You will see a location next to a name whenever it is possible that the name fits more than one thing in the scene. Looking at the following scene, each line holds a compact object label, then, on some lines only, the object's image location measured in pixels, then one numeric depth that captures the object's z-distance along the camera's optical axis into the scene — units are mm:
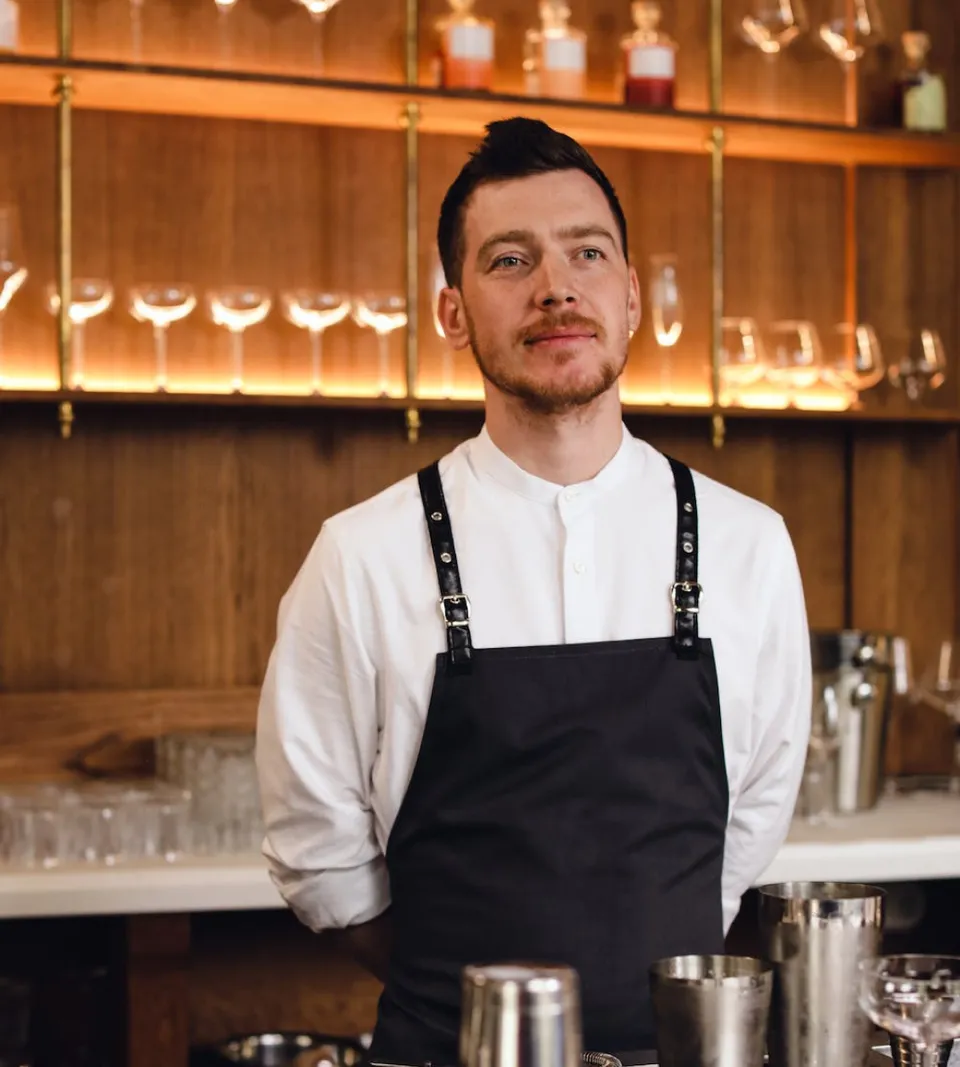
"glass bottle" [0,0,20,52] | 2861
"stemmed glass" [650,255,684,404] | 3197
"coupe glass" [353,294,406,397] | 3033
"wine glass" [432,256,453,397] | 3242
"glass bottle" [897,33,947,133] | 3414
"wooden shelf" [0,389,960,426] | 2850
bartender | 1652
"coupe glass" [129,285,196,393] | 2949
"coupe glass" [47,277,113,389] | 2873
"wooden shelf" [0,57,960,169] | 2893
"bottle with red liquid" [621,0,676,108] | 3195
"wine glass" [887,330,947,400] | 3359
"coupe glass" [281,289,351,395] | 3021
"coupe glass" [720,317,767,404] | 3275
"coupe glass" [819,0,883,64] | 3338
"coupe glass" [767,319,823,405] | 3277
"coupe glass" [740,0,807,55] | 3297
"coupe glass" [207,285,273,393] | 2986
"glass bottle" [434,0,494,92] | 3086
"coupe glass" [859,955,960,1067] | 1139
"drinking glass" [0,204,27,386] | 2816
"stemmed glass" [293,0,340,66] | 3100
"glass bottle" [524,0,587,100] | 3137
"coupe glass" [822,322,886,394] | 3297
